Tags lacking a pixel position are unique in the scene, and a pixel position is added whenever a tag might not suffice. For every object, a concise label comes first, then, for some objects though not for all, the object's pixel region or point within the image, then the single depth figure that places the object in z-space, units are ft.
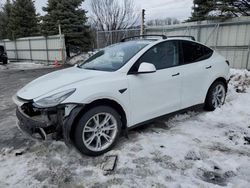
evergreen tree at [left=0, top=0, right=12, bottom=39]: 84.84
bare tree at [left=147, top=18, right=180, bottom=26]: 103.19
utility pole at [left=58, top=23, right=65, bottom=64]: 53.95
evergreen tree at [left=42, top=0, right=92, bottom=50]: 56.22
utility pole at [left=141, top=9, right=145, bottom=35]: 40.81
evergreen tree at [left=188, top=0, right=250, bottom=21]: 35.88
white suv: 9.73
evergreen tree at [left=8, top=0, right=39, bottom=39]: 75.10
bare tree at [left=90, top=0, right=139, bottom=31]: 78.74
